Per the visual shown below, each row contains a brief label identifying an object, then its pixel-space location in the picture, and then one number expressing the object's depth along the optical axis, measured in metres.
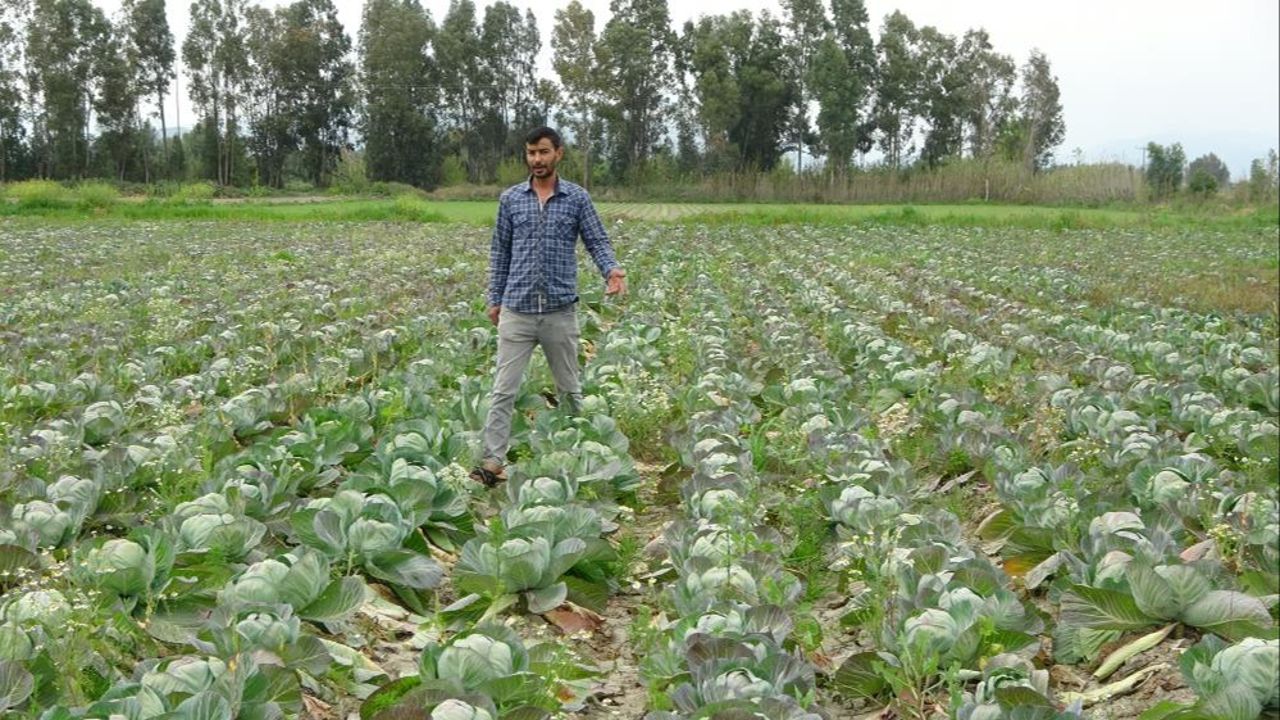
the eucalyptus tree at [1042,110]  74.88
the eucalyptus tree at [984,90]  70.06
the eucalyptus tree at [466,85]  72.00
